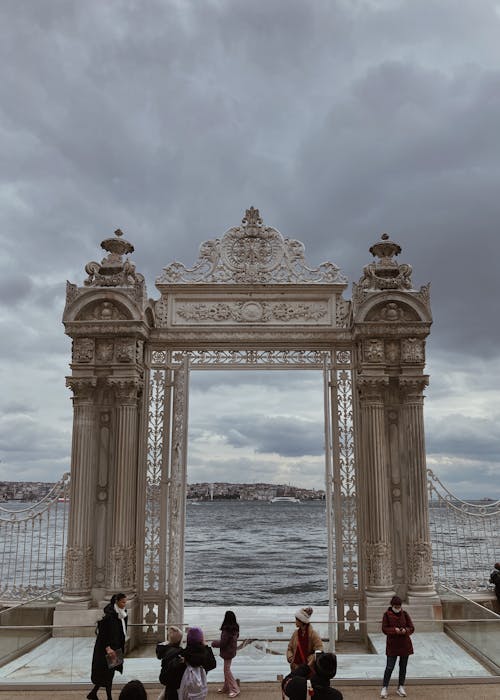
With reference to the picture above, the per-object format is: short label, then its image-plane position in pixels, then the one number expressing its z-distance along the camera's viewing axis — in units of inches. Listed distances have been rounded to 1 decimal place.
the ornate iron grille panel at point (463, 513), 315.6
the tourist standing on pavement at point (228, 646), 212.1
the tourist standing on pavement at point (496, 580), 310.8
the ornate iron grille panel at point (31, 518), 313.7
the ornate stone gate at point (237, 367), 300.4
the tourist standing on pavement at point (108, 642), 192.1
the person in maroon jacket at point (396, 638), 207.2
